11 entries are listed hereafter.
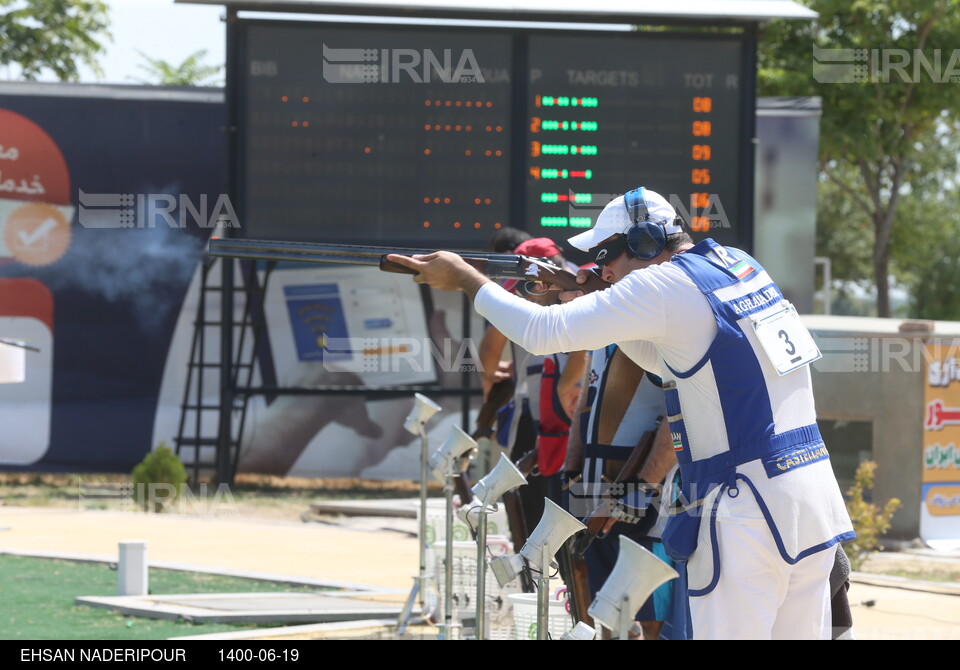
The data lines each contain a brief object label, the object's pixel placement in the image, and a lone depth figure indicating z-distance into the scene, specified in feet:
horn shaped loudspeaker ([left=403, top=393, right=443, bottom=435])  47.01
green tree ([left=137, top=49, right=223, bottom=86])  213.66
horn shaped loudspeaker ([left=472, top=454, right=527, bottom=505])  33.50
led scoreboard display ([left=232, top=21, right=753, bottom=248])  77.51
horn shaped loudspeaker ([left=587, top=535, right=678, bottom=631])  21.86
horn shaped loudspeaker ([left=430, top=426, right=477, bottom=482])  42.65
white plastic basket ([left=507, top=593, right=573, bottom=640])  38.01
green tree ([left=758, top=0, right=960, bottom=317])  144.66
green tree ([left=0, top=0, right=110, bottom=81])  142.51
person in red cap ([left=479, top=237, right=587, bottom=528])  42.01
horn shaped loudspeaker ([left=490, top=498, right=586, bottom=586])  27.50
